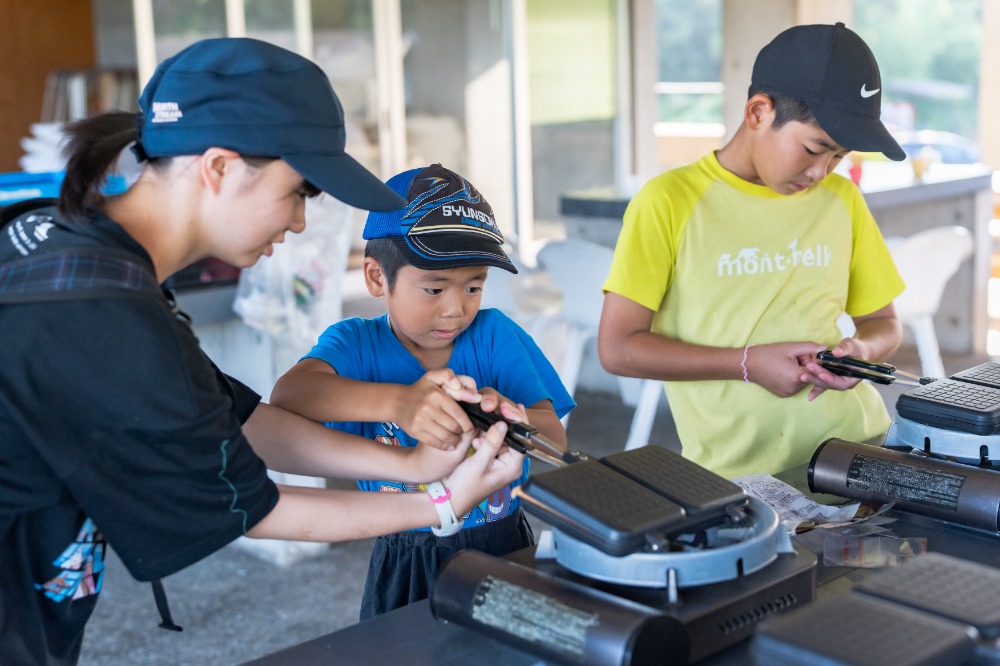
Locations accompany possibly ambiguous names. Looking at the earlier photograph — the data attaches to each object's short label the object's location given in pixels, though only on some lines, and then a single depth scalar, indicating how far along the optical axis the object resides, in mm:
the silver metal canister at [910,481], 1274
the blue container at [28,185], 2406
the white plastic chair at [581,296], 3760
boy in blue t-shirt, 1409
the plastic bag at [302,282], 3131
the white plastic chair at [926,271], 3996
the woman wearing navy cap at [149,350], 957
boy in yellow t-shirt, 1687
